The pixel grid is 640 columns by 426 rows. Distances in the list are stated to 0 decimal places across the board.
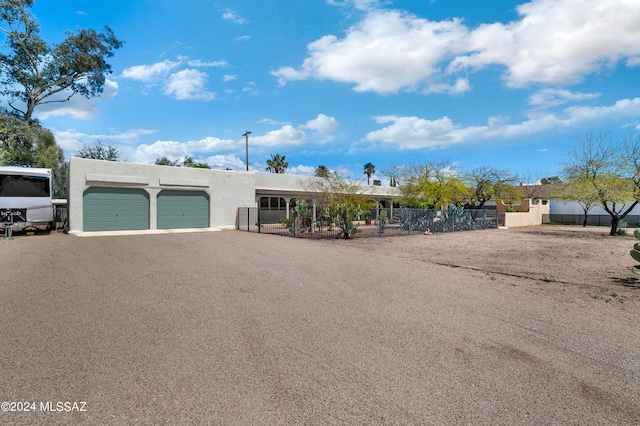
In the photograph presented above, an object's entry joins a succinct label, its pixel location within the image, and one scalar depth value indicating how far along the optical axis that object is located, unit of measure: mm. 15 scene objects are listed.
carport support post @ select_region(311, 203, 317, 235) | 19102
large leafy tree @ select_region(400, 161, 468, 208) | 28562
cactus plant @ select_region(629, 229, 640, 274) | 7875
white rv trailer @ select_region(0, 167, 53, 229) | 16266
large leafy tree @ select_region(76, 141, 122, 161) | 40281
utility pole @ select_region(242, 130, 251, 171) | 40612
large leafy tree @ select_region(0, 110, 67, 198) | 23156
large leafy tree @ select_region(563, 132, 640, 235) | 21625
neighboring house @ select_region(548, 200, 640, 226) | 34219
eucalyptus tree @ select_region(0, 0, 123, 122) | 25422
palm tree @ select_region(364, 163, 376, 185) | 66688
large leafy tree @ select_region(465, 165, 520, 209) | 29328
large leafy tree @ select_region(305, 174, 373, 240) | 18094
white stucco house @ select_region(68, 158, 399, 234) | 18656
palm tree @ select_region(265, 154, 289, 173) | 56188
